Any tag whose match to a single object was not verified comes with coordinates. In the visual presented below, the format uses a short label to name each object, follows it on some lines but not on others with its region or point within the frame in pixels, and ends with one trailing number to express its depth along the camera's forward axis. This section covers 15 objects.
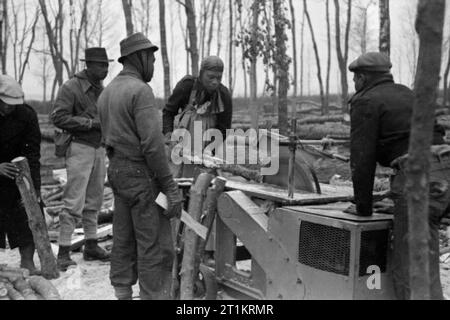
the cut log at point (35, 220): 5.40
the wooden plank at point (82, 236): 6.57
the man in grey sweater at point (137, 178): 4.08
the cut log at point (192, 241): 4.57
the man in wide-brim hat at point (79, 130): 5.81
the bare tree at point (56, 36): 21.72
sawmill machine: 3.73
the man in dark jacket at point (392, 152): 3.63
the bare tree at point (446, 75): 24.41
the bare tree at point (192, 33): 12.66
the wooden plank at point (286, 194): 4.25
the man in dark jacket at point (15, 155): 5.44
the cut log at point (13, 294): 4.88
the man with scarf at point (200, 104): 6.08
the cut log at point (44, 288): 4.82
